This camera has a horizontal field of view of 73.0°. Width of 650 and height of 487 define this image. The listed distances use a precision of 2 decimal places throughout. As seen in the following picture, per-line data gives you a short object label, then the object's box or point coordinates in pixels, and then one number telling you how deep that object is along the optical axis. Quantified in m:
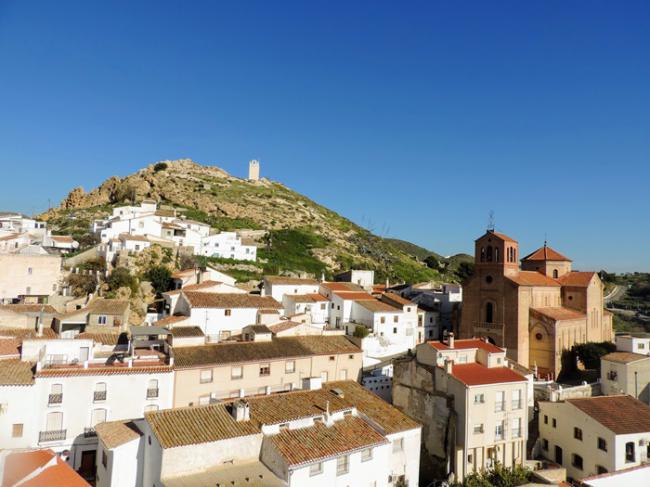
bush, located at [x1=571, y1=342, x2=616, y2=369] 42.84
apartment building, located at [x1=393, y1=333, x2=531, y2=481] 28.19
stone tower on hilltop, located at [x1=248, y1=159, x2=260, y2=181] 140.81
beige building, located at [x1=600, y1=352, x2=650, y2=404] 35.66
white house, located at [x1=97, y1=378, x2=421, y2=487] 18.92
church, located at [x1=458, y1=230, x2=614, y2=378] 44.25
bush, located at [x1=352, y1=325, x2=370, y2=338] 43.91
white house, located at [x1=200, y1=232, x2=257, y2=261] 66.56
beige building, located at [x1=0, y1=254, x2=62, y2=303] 43.97
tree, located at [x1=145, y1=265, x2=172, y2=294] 48.47
